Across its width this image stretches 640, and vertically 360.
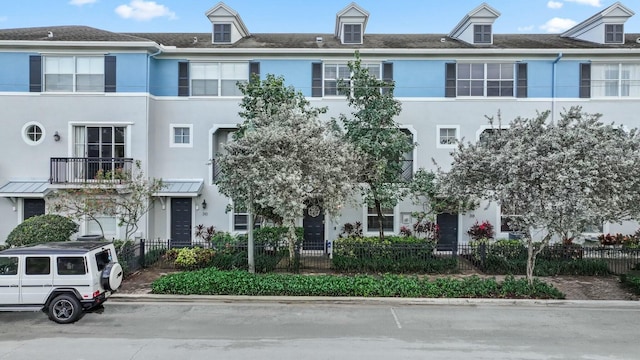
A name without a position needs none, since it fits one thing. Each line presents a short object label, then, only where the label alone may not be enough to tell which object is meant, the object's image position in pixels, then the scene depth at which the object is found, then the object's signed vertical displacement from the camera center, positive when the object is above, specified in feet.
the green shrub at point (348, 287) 37.17 -9.74
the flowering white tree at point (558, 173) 33.81 +0.55
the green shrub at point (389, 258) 45.98 -8.90
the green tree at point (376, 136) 49.52 +5.02
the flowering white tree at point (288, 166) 38.24 +1.11
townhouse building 58.80 +11.30
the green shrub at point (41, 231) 46.26 -6.28
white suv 30.58 -7.81
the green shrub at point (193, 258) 46.14 -9.10
